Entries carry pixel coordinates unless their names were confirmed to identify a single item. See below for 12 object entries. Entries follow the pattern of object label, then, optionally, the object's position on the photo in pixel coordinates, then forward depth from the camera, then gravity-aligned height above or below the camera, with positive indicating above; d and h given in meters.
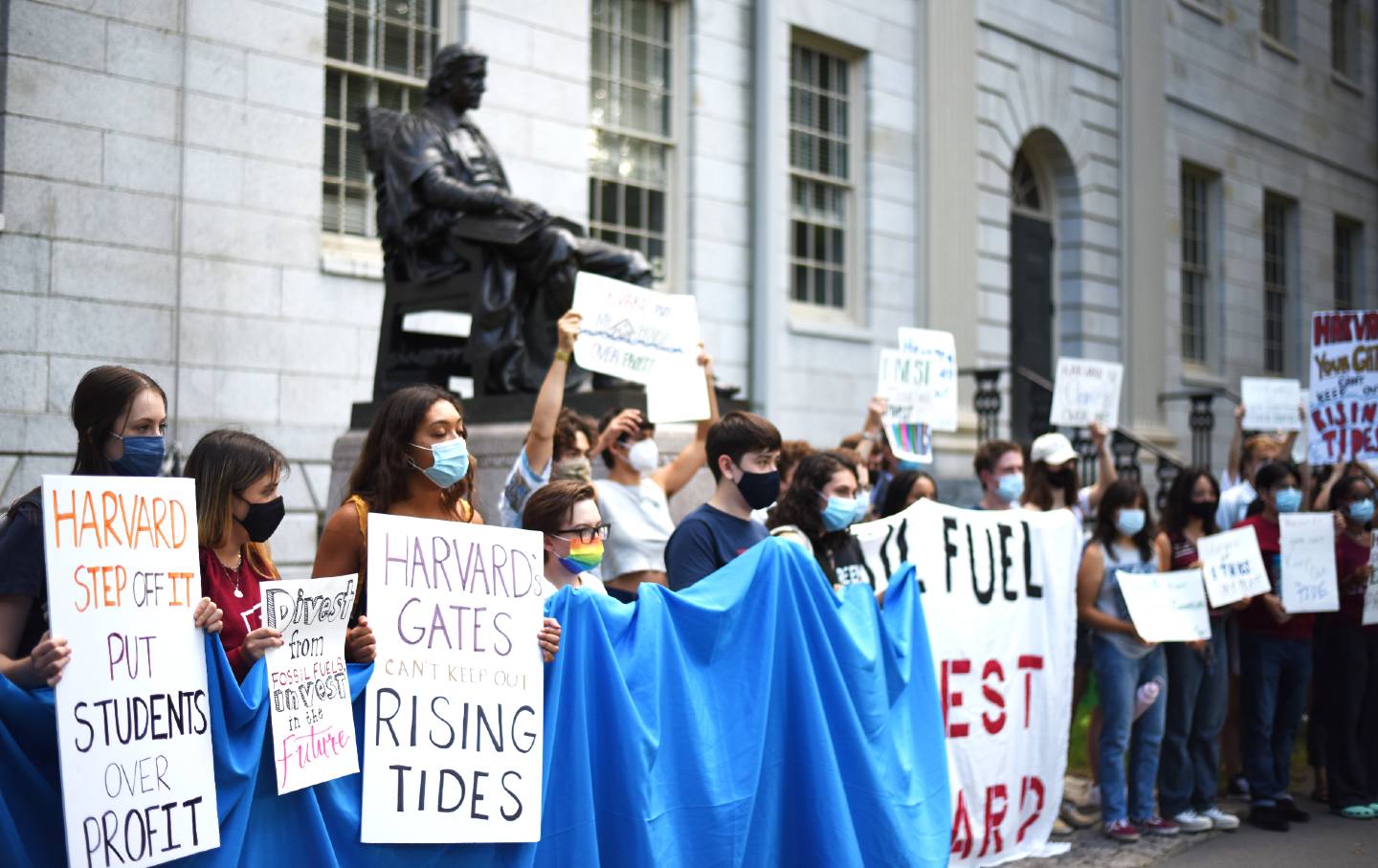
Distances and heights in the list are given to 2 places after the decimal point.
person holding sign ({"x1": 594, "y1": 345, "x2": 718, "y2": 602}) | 6.52 -0.14
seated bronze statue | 8.42 +1.31
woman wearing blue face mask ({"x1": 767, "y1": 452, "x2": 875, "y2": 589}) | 5.71 -0.11
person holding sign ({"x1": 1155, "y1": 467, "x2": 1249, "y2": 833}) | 7.62 -1.10
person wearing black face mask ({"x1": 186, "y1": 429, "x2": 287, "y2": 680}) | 3.91 -0.08
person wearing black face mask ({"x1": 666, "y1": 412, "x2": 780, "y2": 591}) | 5.43 -0.07
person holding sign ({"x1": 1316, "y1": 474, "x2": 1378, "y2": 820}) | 8.21 -1.04
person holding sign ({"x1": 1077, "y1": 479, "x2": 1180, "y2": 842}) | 7.30 -0.86
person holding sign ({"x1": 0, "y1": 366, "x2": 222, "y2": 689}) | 3.37 -0.06
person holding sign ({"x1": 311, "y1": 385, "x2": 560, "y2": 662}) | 4.42 +0.04
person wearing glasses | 4.74 -0.14
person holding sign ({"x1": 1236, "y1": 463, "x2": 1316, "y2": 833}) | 7.98 -1.08
